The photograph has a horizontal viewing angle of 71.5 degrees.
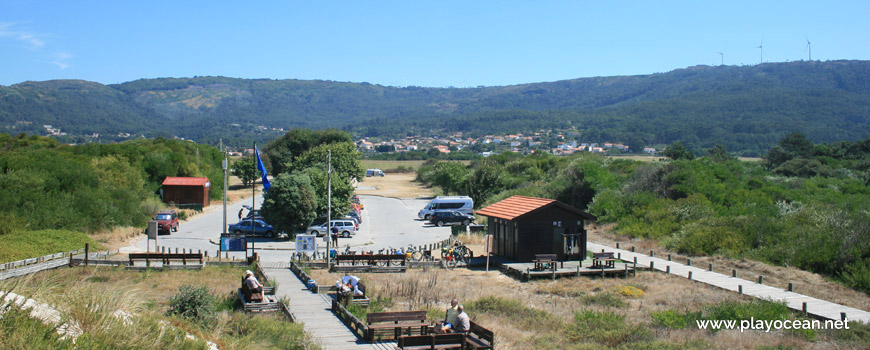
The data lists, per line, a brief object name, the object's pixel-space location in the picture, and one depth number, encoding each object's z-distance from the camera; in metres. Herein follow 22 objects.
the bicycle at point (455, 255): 26.22
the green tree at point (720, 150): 105.92
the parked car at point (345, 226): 37.50
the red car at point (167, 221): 37.47
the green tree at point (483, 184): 56.72
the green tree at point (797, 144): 92.88
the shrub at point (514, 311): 16.16
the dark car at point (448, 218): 44.94
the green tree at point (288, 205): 35.31
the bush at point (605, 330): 14.41
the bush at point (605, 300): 19.05
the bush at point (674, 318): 15.78
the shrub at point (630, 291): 20.52
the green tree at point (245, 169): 79.44
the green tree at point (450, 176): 64.69
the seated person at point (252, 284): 16.36
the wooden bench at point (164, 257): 23.78
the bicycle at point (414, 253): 28.19
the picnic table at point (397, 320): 13.69
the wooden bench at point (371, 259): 25.20
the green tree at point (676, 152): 83.81
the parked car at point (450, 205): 48.00
